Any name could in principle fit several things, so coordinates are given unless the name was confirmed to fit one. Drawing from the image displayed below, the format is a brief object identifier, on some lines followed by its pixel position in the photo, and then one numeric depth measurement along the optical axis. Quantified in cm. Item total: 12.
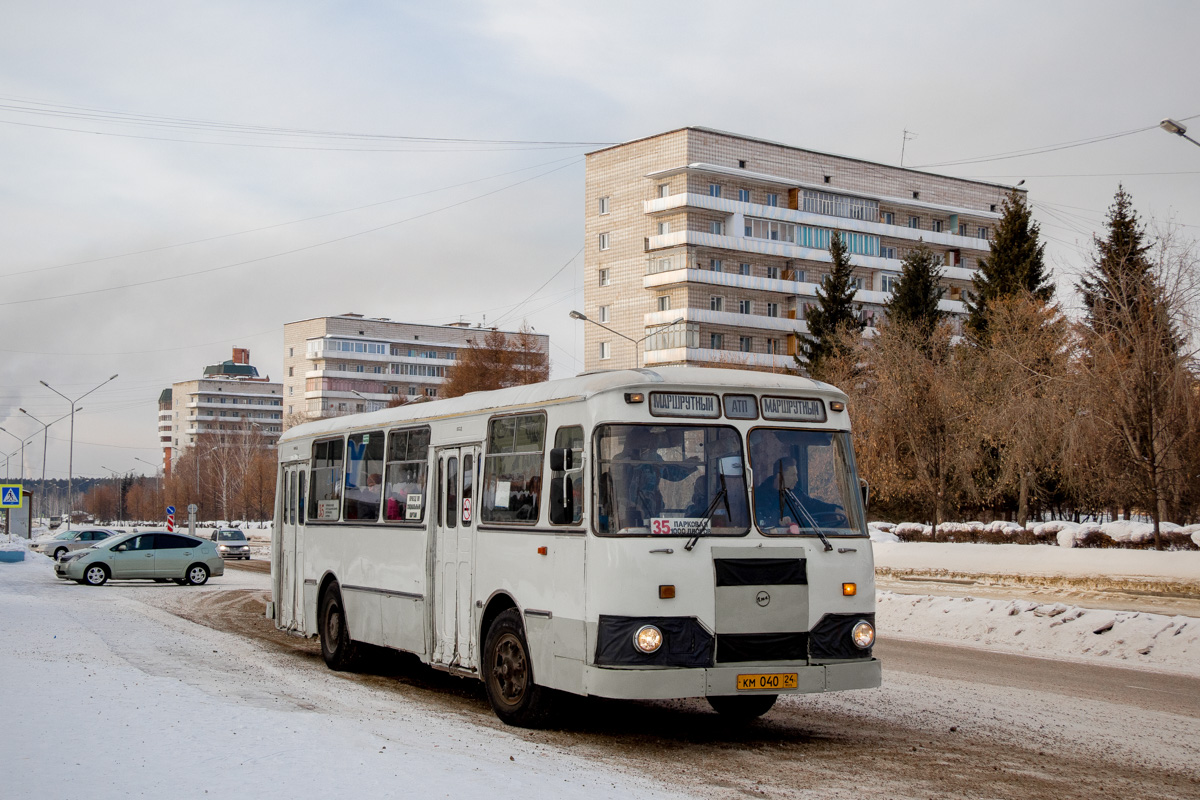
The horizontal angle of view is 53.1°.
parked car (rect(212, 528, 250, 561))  5194
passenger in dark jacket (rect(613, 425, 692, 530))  923
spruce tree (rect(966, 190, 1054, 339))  6075
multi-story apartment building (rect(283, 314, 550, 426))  13988
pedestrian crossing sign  5149
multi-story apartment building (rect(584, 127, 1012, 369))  8081
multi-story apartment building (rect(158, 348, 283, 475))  19138
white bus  908
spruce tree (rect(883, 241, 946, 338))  6562
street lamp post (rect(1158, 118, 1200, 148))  2472
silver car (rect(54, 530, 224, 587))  3288
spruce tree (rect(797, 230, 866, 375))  6719
